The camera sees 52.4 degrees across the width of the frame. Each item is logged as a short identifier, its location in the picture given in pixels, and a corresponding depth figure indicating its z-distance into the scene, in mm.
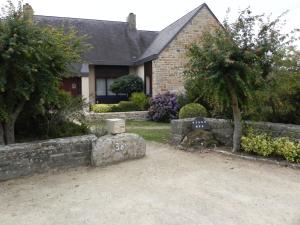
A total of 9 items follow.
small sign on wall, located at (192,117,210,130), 8750
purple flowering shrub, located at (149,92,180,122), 15320
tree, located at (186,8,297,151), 7160
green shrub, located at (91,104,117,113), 16344
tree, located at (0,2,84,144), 5887
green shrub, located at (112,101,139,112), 16781
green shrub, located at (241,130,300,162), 6898
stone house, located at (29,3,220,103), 17656
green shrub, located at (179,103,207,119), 12422
